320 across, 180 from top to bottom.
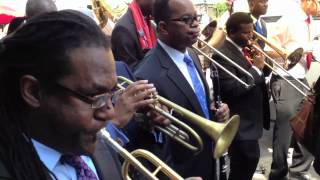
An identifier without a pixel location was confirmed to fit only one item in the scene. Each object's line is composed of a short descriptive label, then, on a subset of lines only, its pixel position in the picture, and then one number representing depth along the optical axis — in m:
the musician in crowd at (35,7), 3.56
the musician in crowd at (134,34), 3.88
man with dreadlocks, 1.36
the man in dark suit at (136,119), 2.34
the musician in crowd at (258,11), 5.40
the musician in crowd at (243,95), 4.15
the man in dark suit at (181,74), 2.95
